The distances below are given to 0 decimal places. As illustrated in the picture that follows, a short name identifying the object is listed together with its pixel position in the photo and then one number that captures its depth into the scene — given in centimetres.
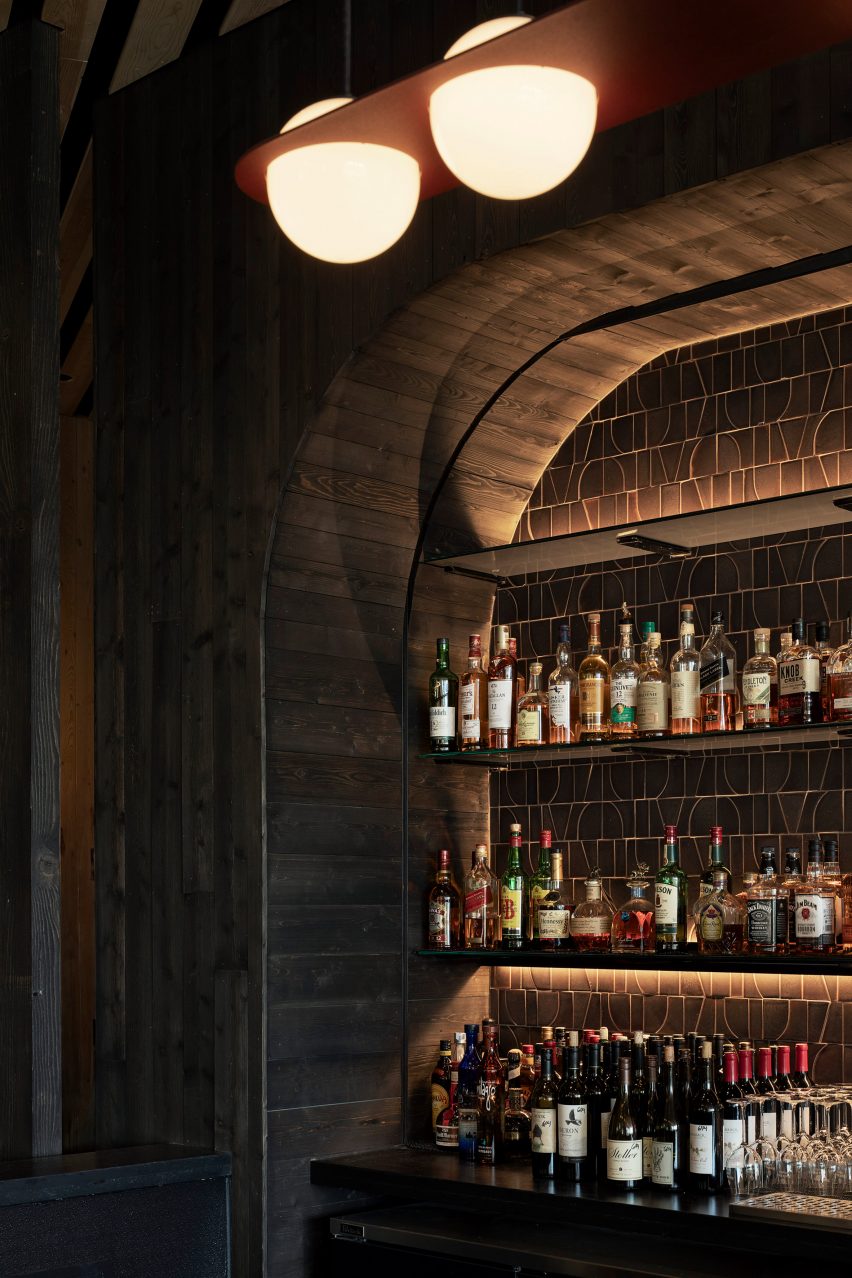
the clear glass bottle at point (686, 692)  330
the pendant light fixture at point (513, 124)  147
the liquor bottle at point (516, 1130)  345
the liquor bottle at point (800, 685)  311
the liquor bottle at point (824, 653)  310
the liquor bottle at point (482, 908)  368
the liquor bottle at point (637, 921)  340
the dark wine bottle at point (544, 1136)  321
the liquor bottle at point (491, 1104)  339
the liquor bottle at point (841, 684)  304
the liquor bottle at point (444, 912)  370
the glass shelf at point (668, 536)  314
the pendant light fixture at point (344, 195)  168
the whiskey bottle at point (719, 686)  327
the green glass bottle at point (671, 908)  328
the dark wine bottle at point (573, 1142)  316
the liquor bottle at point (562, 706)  357
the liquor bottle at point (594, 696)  352
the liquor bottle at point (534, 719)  360
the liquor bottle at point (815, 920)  298
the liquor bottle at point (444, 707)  377
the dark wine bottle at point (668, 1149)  300
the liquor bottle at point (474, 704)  373
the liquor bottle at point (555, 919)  354
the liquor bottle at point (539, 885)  360
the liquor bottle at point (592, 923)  350
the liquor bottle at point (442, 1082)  359
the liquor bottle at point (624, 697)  342
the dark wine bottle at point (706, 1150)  296
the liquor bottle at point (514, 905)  364
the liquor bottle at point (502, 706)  366
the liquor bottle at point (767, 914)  308
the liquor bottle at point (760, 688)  316
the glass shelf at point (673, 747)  323
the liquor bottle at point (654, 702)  335
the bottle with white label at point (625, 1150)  305
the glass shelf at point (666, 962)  292
